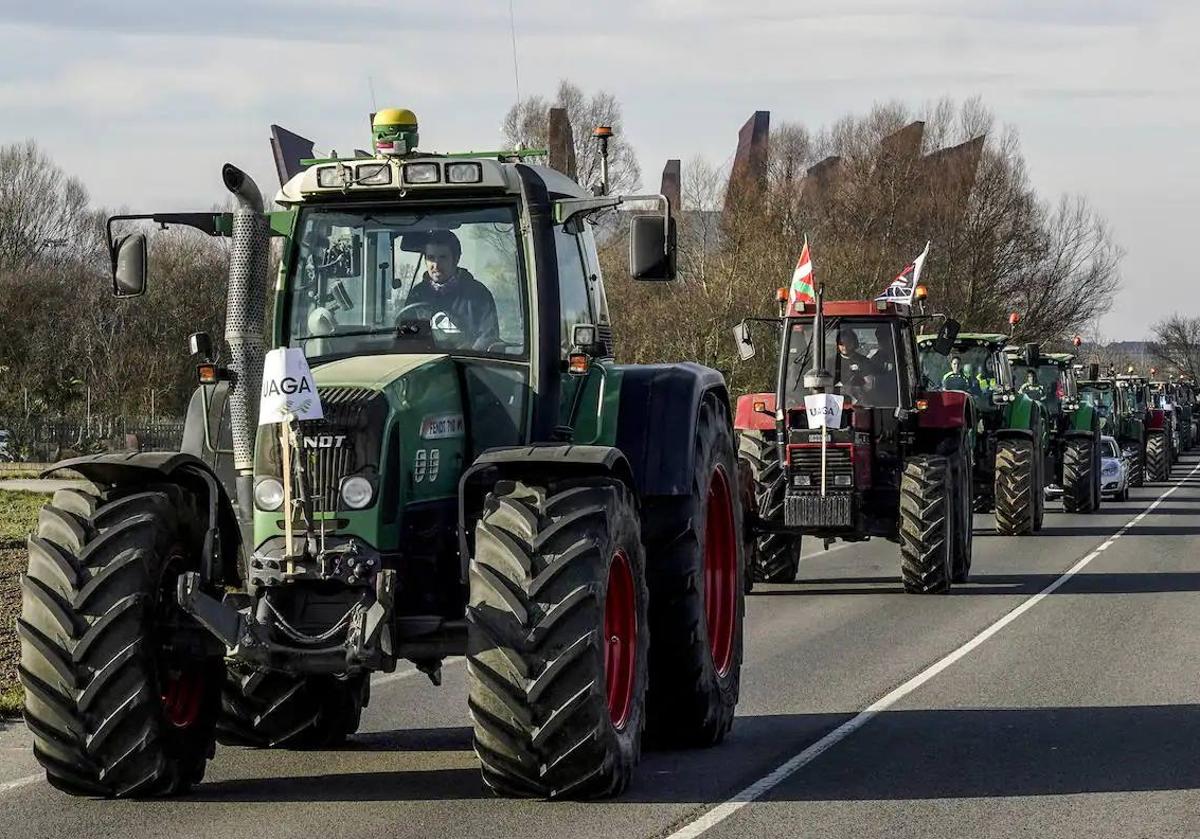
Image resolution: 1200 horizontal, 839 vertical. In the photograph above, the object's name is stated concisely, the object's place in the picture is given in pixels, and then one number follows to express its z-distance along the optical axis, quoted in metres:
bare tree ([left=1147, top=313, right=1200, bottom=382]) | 145.38
